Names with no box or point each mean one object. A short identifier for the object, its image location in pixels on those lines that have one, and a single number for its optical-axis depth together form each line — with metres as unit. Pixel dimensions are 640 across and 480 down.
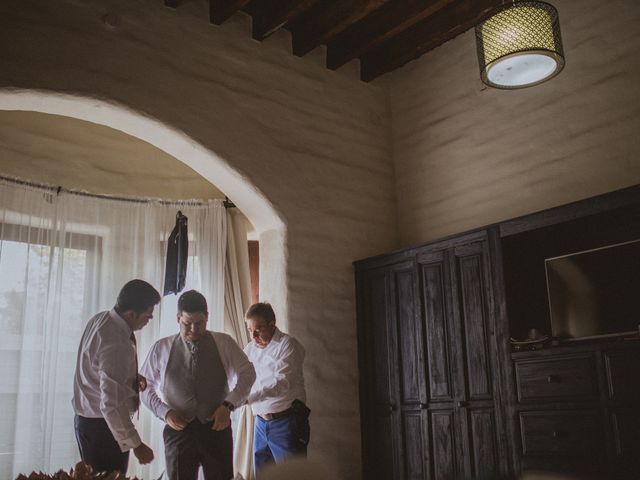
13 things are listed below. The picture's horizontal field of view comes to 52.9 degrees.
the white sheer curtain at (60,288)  4.69
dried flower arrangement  1.57
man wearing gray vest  3.76
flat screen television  4.06
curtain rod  4.93
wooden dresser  3.61
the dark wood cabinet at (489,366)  3.77
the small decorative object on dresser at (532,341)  4.19
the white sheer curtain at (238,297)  5.30
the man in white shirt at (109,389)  3.39
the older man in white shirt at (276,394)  4.24
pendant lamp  3.57
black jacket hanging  5.46
